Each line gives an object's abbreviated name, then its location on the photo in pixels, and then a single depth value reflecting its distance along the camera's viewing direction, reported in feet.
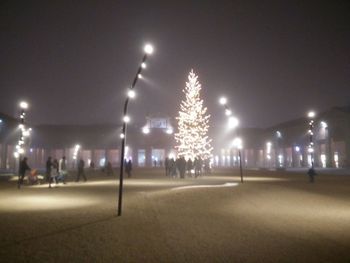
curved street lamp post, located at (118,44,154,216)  37.40
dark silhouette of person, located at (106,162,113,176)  118.73
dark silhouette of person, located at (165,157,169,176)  111.55
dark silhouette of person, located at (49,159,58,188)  77.71
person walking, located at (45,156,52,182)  78.48
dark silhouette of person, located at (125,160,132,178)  103.04
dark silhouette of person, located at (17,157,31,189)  74.81
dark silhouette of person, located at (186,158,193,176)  103.04
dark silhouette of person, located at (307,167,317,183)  78.74
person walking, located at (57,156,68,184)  83.57
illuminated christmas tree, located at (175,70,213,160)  123.75
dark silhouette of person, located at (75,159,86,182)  89.35
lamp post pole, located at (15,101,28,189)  76.43
